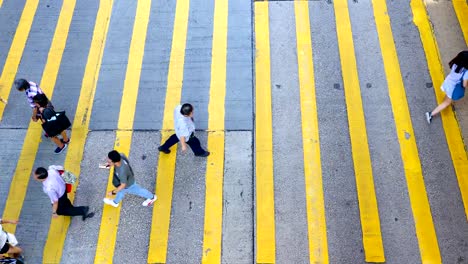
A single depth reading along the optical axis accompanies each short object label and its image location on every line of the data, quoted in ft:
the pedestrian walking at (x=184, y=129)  21.66
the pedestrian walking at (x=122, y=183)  20.03
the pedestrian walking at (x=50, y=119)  23.58
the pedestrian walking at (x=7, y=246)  20.74
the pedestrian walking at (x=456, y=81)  23.41
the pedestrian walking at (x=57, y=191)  20.13
